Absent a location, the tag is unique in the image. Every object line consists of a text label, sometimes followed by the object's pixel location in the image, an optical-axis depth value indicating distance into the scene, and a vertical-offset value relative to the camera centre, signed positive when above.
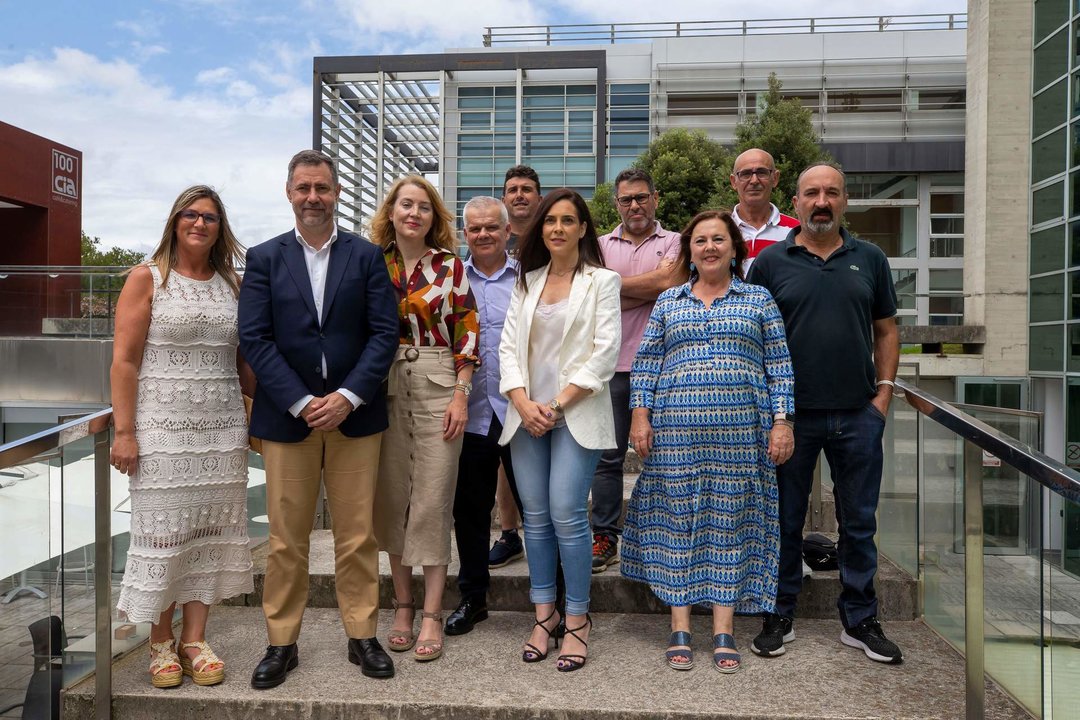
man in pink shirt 3.88 +0.32
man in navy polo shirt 3.21 -0.09
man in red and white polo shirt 3.79 +0.74
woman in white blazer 3.10 -0.16
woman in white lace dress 2.93 -0.29
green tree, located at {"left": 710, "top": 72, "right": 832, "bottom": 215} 14.79 +4.01
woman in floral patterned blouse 3.26 -0.18
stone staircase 2.81 -1.18
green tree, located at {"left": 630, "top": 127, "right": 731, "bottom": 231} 16.03 +3.65
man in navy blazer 2.96 -0.12
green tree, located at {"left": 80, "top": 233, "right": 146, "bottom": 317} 12.48 +0.93
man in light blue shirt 3.45 -0.27
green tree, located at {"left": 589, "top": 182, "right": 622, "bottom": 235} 18.86 +3.52
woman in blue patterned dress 3.14 -0.30
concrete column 15.52 +3.56
